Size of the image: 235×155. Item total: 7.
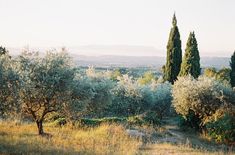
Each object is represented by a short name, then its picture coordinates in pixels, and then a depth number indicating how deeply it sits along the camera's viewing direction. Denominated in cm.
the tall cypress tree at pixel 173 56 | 5597
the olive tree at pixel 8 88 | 2081
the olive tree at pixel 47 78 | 2444
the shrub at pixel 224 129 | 3381
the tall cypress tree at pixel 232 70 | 5837
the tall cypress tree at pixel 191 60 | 5028
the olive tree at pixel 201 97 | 3750
